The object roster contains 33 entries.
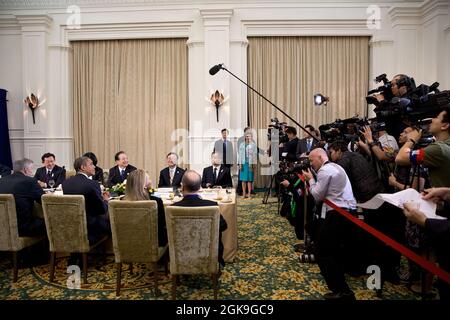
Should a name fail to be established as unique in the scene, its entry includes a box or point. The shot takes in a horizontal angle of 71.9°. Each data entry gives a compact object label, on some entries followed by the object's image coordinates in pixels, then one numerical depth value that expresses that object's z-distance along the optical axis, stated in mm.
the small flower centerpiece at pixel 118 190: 3734
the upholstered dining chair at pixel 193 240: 2402
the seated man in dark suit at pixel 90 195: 2984
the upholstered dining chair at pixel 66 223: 2820
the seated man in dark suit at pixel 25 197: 3020
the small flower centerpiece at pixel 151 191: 3504
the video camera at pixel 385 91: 2863
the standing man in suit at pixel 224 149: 7078
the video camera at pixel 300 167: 2982
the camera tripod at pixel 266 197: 6248
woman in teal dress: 6910
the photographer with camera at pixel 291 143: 6102
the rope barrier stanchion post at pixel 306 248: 3389
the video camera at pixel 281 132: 6090
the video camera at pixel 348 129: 2908
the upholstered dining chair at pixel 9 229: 2861
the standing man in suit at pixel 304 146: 5953
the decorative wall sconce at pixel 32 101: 7527
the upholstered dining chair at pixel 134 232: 2575
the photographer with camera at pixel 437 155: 1820
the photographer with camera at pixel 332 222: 2486
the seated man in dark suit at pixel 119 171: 4859
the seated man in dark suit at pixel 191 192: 2543
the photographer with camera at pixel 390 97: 2469
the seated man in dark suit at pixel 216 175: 5125
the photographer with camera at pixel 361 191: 2930
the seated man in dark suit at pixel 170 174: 4938
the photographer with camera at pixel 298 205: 3781
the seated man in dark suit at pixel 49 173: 4939
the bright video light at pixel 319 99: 5210
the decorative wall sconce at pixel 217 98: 7246
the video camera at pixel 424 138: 2197
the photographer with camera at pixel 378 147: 2818
